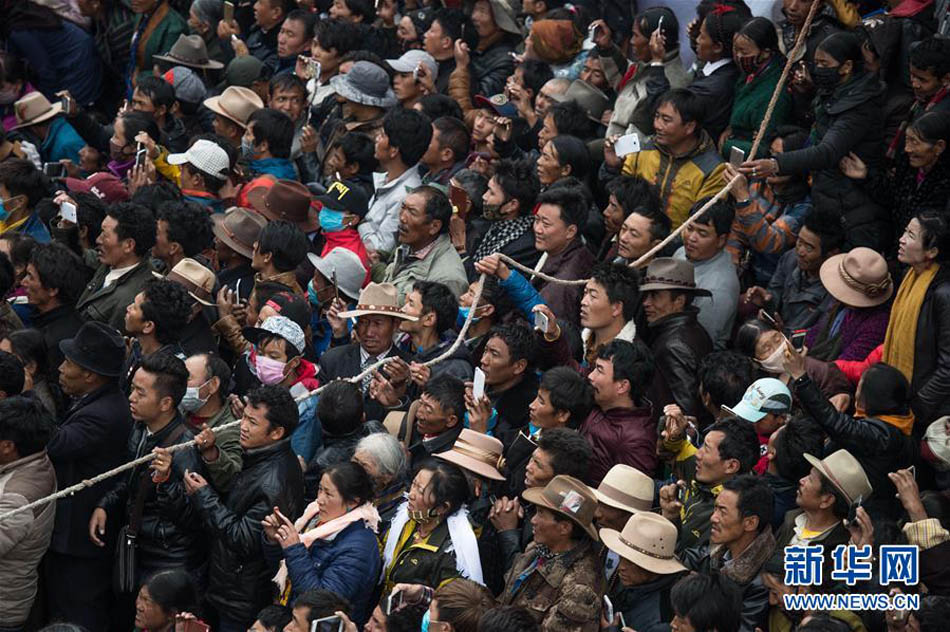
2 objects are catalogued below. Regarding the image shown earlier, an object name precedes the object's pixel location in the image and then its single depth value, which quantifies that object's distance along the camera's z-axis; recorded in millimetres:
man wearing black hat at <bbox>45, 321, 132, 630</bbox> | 13711
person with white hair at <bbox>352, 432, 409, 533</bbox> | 12977
